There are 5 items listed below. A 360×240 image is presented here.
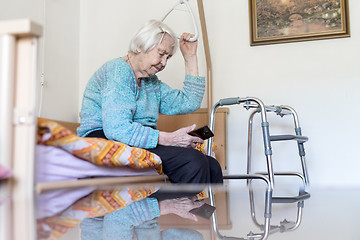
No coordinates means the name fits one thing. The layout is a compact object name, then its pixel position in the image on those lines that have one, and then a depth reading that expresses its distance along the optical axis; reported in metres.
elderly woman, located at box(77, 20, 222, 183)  1.49
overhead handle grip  1.95
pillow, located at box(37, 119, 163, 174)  1.01
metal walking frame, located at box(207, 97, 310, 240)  0.57
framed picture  2.44
